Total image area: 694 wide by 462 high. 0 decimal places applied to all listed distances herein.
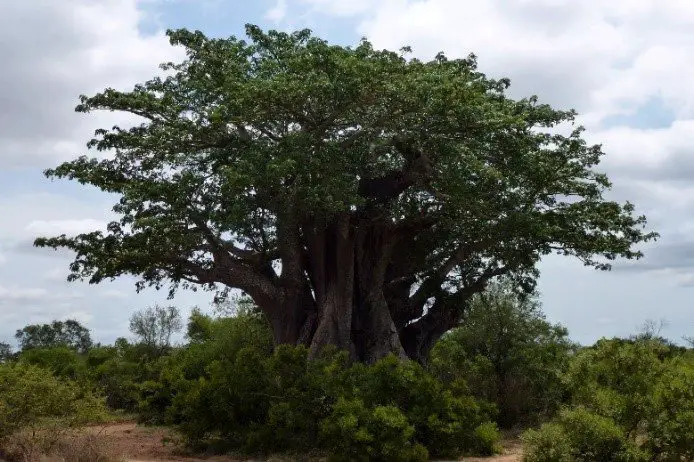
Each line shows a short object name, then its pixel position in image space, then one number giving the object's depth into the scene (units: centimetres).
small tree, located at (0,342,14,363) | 5142
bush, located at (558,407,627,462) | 1180
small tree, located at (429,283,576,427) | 1998
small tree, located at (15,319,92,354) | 6022
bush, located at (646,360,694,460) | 1188
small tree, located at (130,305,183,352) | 3819
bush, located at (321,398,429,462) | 1346
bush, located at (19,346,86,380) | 3125
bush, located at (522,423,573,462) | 1191
